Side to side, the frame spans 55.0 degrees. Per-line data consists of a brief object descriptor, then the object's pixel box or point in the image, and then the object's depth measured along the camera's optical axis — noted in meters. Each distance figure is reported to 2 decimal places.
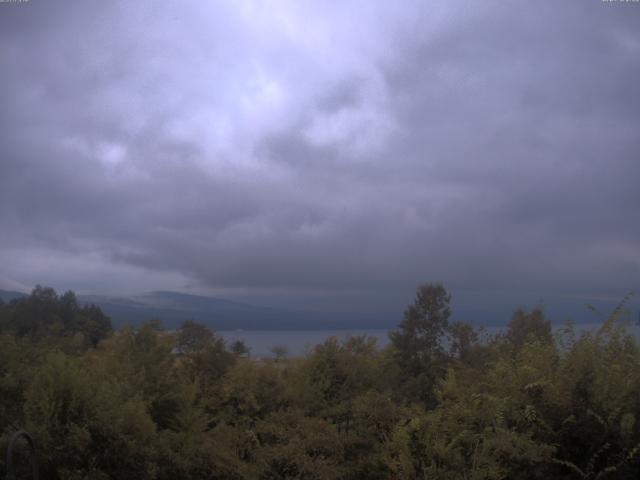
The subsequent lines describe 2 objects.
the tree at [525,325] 16.16
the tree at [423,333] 17.31
